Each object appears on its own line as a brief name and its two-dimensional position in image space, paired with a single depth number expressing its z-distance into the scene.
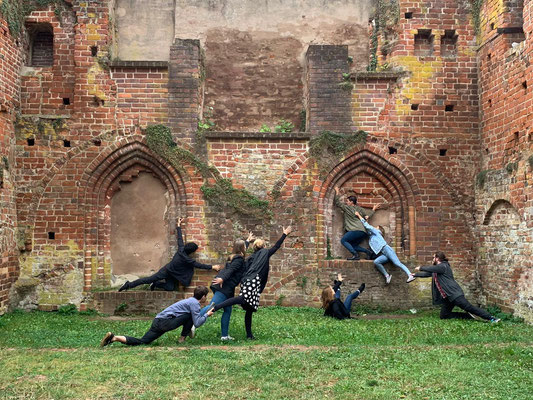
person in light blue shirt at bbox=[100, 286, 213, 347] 7.70
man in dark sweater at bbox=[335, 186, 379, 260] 11.88
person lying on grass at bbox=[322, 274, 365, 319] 9.98
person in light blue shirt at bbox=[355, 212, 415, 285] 11.49
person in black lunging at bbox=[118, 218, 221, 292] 11.27
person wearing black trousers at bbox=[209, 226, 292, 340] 8.09
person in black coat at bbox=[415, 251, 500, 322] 9.77
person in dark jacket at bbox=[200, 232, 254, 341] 8.23
